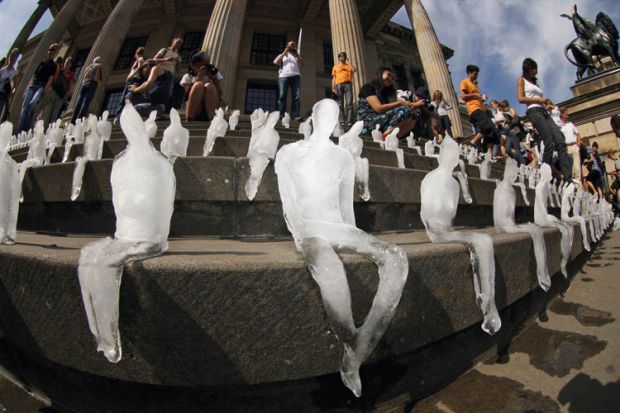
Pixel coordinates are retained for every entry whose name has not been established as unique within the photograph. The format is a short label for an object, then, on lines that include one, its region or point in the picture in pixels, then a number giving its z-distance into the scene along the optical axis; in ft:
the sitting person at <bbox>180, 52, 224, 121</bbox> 18.44
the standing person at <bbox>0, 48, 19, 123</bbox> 22.26
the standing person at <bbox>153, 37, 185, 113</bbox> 19.02
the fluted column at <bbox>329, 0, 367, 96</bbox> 35.07
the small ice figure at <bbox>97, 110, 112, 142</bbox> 12.26
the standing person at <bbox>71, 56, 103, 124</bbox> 25.63
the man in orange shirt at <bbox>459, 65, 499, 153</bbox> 21.11
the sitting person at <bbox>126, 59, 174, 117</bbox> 18.53
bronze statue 46.21
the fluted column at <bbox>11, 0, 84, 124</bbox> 51.88
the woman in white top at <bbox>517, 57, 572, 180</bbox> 16.05
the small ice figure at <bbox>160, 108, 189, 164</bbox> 8.95
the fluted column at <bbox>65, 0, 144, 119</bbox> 40.81
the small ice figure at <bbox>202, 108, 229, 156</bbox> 11.10
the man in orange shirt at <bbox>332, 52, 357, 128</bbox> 27.22
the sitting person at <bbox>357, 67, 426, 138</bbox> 17.01
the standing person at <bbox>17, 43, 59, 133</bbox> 23.30
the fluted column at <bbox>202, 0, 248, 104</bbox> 32.83
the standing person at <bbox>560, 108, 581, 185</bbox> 26.35
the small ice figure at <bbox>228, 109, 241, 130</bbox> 18.47
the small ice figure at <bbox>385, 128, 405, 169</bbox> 15.11
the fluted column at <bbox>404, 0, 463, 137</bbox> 40.42
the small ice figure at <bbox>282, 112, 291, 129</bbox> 20.62
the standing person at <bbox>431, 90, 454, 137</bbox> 33.81
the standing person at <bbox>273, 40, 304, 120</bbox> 26.53
